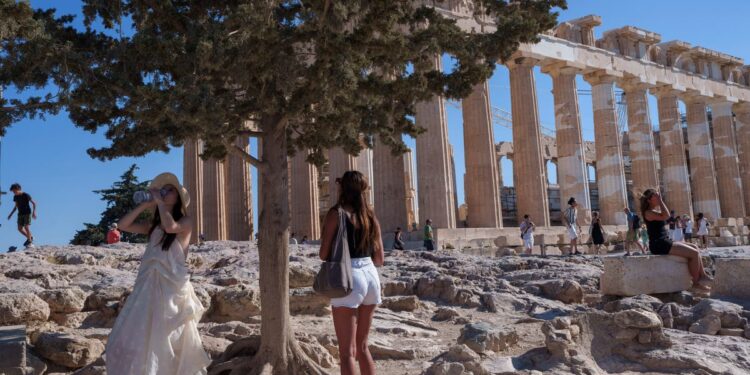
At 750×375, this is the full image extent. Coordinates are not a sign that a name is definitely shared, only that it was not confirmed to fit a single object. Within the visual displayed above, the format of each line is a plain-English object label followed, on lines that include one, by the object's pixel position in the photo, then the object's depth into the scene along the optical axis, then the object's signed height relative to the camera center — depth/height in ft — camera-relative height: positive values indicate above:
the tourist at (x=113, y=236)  65.09 +2.57
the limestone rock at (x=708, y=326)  25.17 -3.67
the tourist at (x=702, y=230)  79.71 -0.03
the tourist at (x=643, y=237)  71.92 -0.42
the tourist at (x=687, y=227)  88.41 +0.43
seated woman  31.40 -0.45
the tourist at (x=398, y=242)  65.21 +0.45
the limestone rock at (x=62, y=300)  26.16 -1.40
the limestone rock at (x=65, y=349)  21.59 -2.77
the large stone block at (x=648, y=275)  31.58 -2.01
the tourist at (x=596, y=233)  64.85 +0.26
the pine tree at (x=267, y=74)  18.47 +5.43
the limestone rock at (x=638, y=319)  22.16 -2.90
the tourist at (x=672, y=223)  71.71 +0.92
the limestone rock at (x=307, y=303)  32.12 -2.51
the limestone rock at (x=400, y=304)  34.14 -2.95
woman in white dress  15.57 -1.21
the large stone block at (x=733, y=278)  29.78 -2.26
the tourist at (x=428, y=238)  67.36 +0.69
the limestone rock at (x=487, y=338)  23.89 -3.55
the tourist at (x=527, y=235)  69.41 +0.49
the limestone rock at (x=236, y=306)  28.96 -2.23
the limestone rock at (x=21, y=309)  23.92 -1.54
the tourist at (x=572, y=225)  65.36 +1.18
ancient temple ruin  74.28 +12.64
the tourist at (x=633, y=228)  60.64 +0.50
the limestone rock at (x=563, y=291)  38.47 -3.13
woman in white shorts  16.47 -0.40
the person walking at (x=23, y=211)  48.49 +4.09
